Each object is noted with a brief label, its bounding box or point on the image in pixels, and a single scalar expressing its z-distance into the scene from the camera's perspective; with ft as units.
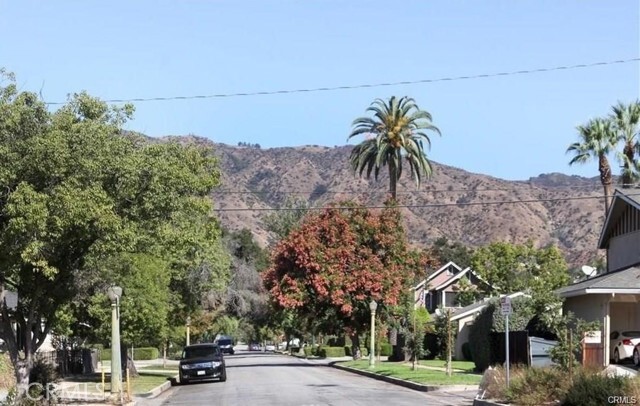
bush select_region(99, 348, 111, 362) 218.18
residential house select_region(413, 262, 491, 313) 260.01
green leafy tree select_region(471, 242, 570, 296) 235.40
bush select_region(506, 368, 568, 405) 70.74
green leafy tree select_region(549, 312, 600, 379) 78.27
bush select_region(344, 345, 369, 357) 250.57
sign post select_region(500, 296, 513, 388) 84.23
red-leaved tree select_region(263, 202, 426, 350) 180.96
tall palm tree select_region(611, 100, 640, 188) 168.97
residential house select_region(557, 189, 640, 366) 110.73
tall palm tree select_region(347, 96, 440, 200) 202.08
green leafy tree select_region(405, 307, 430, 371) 141.69
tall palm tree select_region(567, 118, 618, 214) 171.53
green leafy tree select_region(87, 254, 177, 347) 112.57
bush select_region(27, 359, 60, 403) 95.04
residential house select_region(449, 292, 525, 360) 195.63
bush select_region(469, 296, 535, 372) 132.46
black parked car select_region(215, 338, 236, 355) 310.74
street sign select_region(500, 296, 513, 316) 84.25
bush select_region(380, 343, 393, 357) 228.59
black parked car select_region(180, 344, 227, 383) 127.24
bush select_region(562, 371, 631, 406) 59.41
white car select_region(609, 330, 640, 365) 110.32
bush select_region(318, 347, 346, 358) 260.42
